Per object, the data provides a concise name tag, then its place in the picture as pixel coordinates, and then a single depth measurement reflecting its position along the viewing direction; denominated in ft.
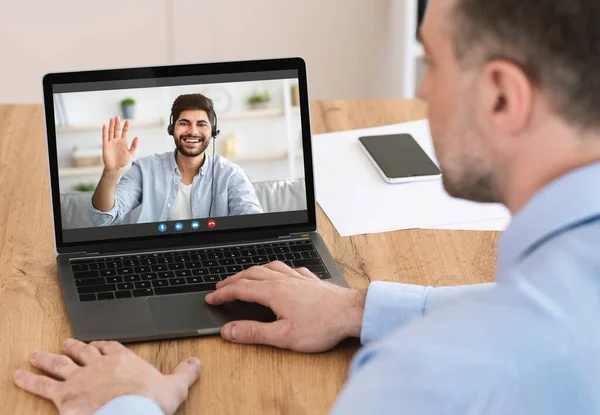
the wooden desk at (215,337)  3.66
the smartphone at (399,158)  5.57
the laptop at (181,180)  4.48
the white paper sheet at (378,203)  5.10
